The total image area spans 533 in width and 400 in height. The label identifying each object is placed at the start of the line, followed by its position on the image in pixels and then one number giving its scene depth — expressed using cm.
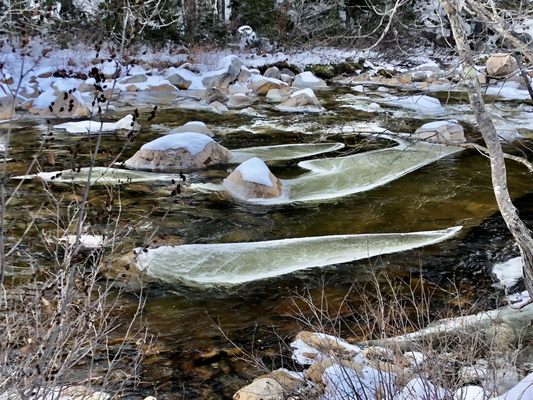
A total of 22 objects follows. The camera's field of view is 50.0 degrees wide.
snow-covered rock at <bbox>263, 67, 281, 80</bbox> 1831
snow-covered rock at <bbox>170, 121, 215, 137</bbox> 1066
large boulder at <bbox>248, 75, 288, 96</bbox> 1620
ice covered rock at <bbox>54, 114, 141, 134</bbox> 1045
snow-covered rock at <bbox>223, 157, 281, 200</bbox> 746
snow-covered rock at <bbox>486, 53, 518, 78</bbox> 1632
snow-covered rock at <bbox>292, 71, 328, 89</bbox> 1797
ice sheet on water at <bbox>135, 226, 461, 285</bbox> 536
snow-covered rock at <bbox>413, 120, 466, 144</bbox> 1004
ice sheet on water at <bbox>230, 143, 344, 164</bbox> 948
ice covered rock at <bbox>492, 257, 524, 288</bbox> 530
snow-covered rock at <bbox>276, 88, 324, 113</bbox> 1362
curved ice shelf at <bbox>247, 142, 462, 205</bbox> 777
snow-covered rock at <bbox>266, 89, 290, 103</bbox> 1519
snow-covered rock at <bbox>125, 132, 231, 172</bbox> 868
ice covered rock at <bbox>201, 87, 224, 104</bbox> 1448
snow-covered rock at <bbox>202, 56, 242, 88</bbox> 1645
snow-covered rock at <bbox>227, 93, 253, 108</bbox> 1415
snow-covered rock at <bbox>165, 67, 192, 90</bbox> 1636
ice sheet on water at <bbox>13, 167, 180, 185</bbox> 752
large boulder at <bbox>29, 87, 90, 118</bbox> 1173
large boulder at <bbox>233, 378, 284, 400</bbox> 321
